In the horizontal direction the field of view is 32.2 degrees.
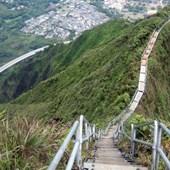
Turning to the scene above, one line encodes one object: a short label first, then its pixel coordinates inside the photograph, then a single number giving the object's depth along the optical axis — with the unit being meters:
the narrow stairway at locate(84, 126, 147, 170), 6.53
